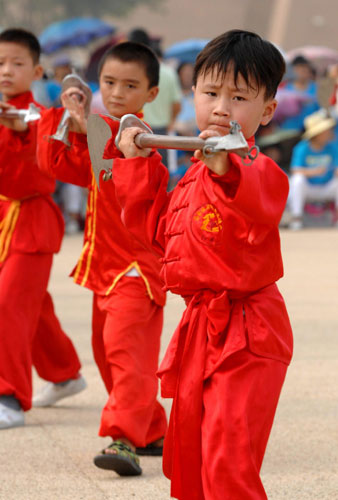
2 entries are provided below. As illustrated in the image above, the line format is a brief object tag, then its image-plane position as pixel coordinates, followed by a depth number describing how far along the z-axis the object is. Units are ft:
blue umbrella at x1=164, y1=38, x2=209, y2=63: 59.06
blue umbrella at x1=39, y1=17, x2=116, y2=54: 62.59
